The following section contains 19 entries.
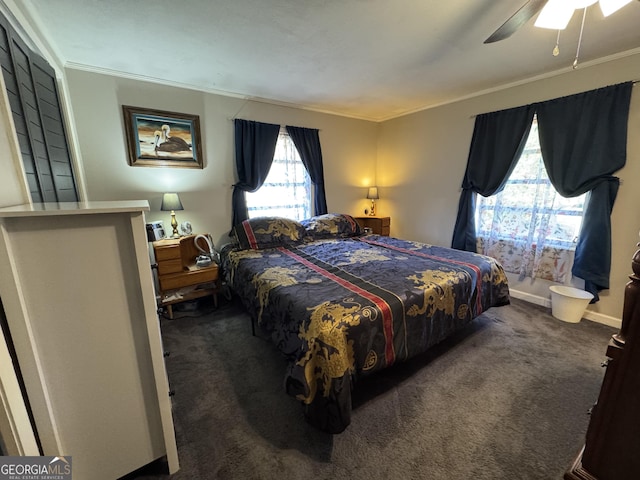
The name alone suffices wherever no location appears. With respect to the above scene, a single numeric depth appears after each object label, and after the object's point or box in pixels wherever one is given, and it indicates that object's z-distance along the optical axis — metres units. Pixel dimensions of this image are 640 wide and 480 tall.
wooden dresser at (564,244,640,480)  0.91
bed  1.33
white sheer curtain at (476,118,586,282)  2.71
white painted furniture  0.88
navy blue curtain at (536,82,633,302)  2.31
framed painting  2.69
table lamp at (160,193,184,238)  2.69
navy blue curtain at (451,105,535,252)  2.88
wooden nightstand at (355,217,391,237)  4.27
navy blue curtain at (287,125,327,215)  3.68
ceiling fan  1.34
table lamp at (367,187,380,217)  4.51
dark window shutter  1.34
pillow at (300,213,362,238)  3.37
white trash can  2.47
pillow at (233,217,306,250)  2.88
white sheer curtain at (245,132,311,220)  3.57
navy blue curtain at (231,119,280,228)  3.25
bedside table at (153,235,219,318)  2.51
